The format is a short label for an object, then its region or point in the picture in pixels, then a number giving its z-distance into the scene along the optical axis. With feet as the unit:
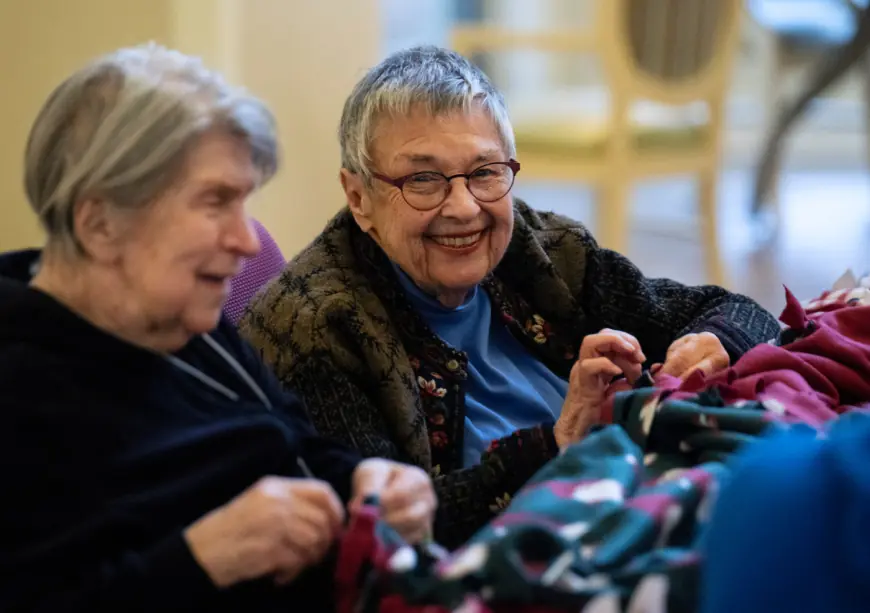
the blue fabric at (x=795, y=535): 5.00
